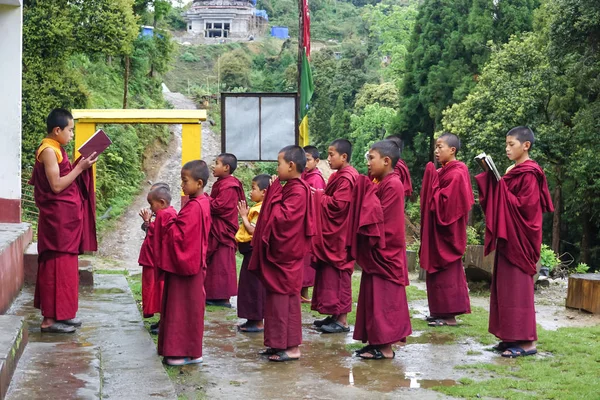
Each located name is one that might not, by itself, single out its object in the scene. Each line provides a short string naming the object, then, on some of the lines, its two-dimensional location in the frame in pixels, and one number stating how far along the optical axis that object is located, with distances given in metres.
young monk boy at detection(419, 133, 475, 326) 8.92
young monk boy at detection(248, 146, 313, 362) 7.09
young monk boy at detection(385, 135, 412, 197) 9.89
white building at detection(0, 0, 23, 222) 10.48
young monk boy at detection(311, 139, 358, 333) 8.59
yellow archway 13.47
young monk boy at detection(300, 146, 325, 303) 10.14
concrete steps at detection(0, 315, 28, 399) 4.77
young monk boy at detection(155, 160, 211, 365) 6.69
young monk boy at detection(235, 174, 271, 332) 8.67
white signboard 11.93
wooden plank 9.95
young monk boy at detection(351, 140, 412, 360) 7.19
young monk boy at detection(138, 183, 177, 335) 7.52
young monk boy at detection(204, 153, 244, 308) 9.69
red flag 12.95
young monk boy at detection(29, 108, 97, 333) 7.36
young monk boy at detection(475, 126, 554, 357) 7.54
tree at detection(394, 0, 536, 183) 33.28
